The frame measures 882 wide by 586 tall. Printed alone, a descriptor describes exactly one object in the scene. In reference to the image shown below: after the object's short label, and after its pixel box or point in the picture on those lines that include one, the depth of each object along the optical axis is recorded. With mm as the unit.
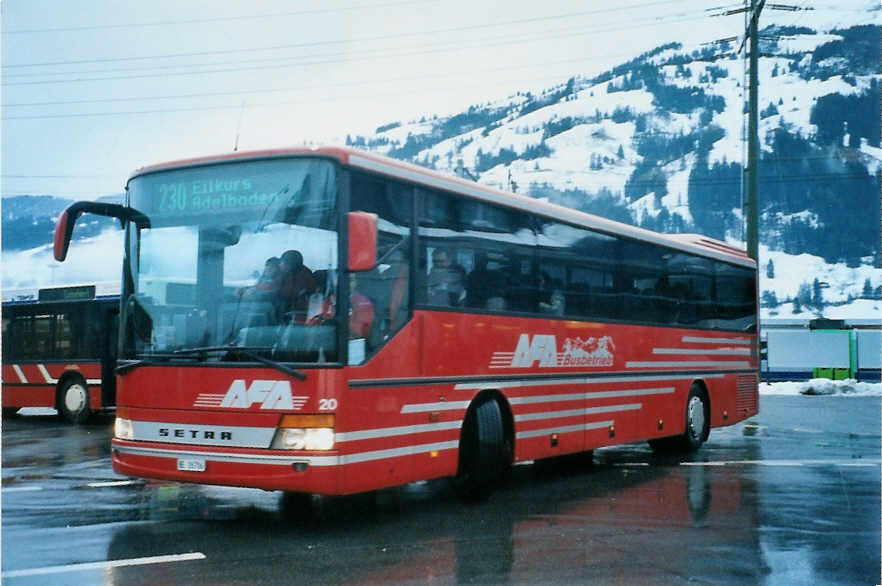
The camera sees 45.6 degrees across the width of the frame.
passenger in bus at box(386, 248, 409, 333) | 8945
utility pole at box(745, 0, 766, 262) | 27625
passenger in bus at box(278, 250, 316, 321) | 8188
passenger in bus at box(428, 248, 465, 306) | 9547
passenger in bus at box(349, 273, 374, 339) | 8336
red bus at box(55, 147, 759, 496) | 8141
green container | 46906
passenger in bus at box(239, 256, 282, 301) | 8195
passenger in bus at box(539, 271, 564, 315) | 11438
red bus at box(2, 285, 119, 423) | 21281
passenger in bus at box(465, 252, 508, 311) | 10164
